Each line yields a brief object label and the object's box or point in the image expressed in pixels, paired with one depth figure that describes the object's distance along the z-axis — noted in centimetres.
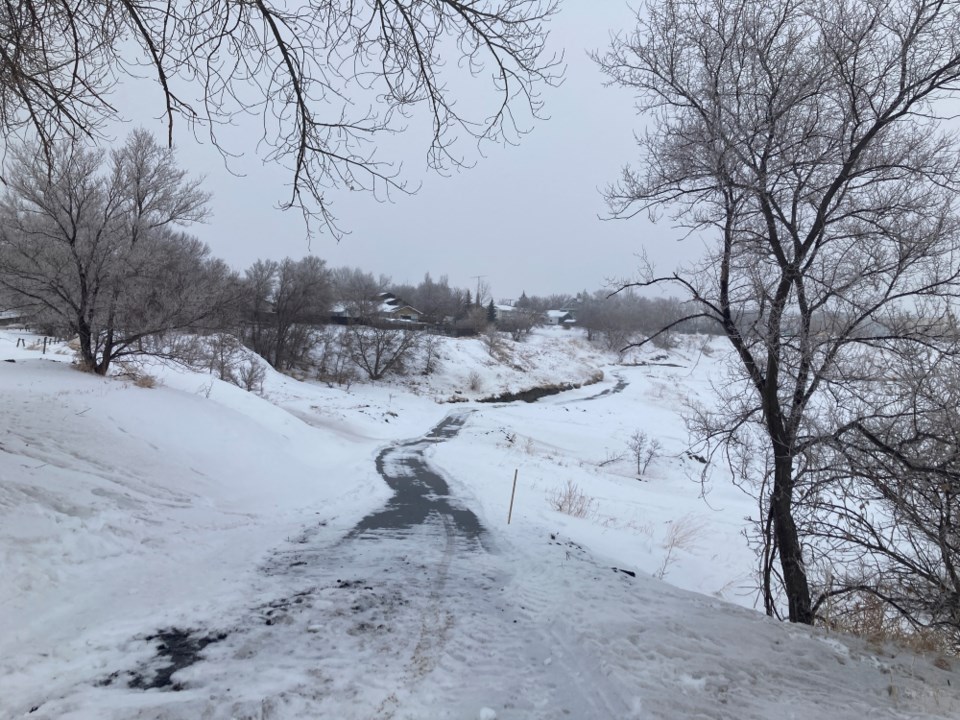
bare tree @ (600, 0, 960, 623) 568
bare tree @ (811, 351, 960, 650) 475
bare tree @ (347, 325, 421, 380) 4775
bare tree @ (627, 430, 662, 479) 2384
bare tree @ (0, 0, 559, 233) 340
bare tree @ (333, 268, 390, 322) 5209
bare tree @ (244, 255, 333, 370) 4525
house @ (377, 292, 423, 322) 6920
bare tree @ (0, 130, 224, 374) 1320
